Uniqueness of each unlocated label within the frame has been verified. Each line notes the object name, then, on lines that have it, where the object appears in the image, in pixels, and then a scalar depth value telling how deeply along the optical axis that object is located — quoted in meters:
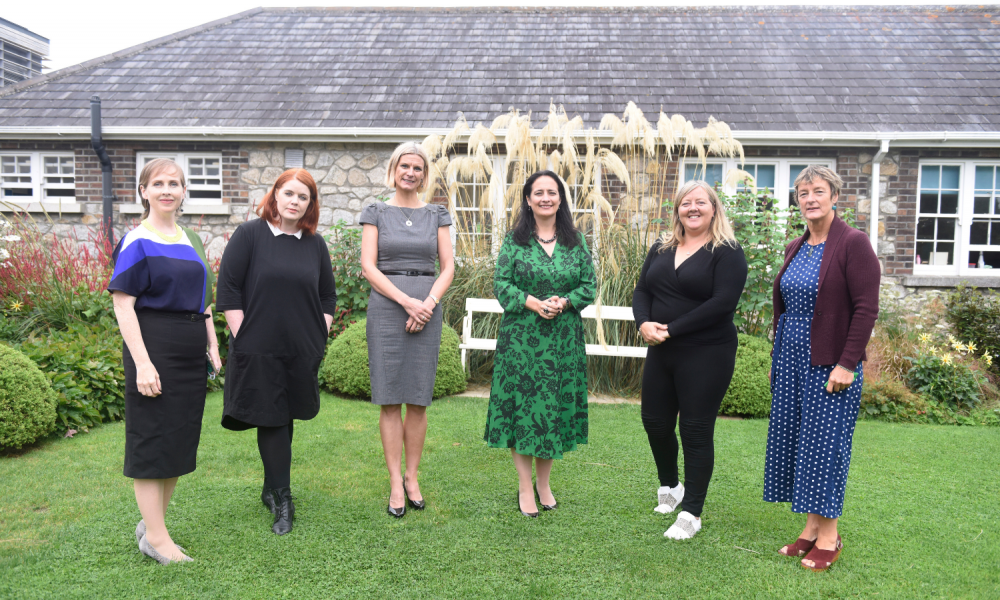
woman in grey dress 3.29
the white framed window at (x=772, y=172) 8.63
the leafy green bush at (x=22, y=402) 4.07
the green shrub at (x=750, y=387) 5.68
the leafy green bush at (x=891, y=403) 5.78
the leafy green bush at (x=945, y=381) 6.04
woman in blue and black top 2.48
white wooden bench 5.82
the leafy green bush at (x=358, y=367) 5.96
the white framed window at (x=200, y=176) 9.07
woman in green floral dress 3.27
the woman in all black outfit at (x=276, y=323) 2.93
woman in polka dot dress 2.65
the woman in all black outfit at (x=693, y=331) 3.05
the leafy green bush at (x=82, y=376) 4.76
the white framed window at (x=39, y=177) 9.28
